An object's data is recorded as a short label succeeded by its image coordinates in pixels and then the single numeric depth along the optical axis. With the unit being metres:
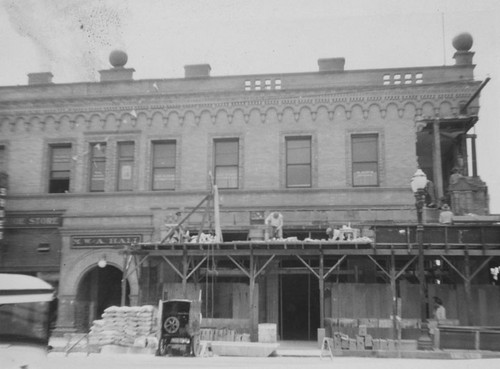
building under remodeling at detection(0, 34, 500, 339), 22.91
